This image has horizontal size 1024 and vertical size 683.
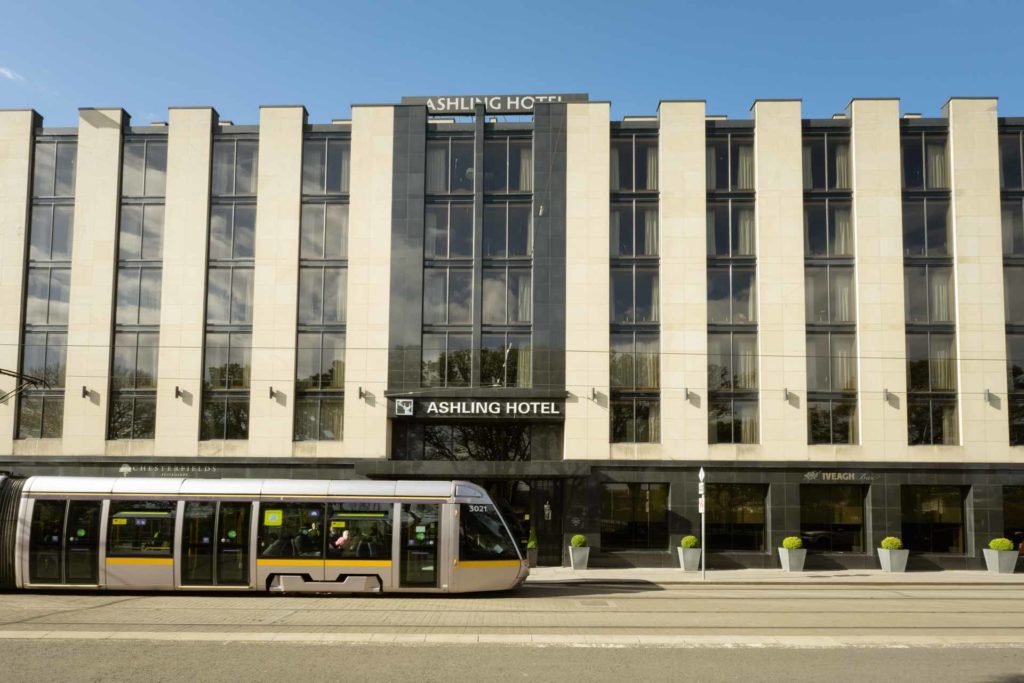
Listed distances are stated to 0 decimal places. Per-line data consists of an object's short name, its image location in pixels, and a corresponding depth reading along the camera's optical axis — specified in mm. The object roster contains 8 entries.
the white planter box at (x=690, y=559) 32438
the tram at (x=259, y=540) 22016
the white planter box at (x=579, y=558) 32656
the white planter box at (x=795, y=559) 32781
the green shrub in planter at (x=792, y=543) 32688
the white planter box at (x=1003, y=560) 32281
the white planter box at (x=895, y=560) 32594
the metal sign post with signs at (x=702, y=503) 28838
